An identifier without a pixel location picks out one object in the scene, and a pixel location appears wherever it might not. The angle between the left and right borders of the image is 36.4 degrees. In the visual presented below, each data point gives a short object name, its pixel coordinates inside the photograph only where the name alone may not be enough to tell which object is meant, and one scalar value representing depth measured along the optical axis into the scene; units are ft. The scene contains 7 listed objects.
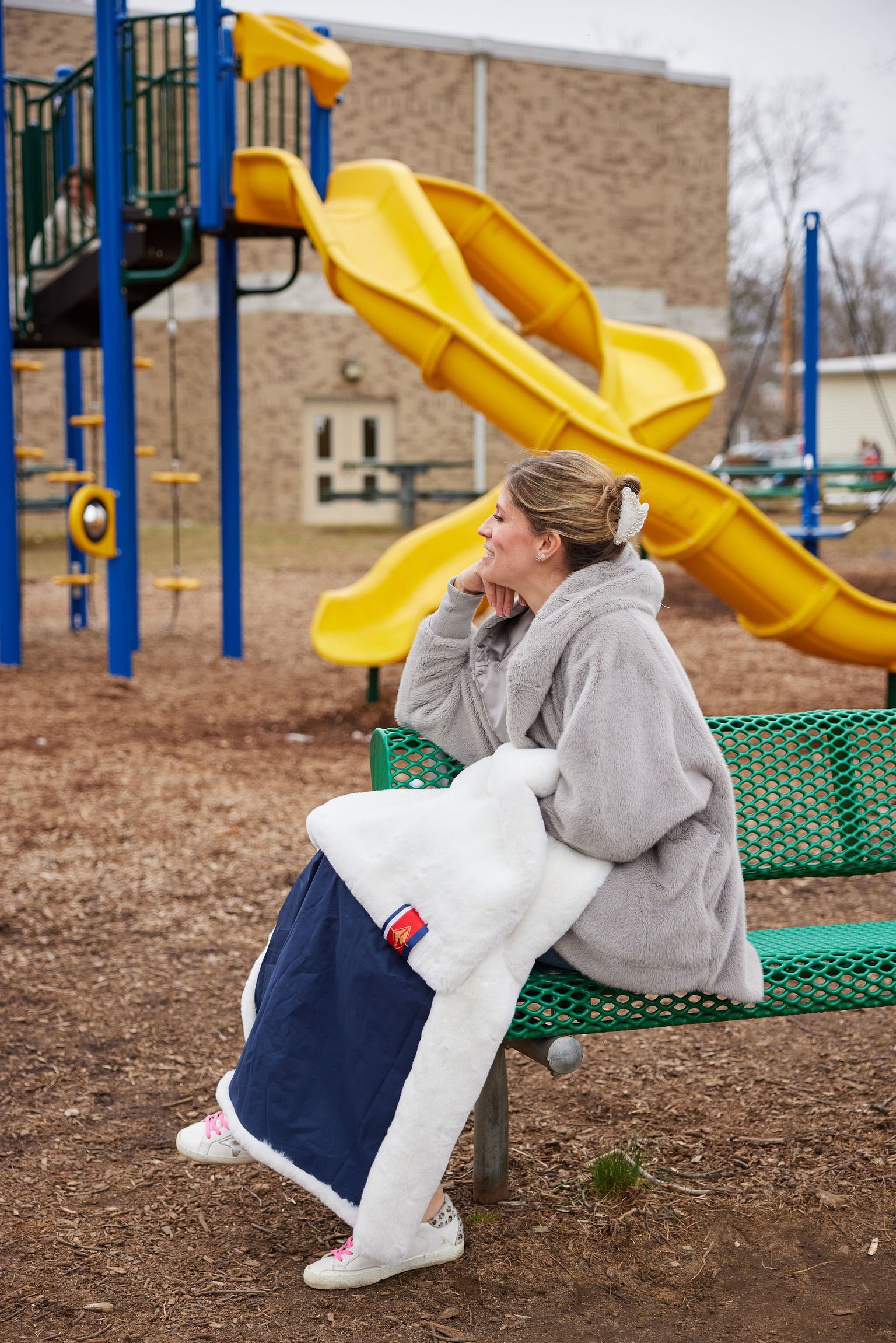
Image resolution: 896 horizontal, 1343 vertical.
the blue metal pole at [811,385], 38.93
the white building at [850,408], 113.80
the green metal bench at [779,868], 7.65
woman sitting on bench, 7.07
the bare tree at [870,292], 145.59
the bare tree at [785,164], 126.11
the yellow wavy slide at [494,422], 21.42
